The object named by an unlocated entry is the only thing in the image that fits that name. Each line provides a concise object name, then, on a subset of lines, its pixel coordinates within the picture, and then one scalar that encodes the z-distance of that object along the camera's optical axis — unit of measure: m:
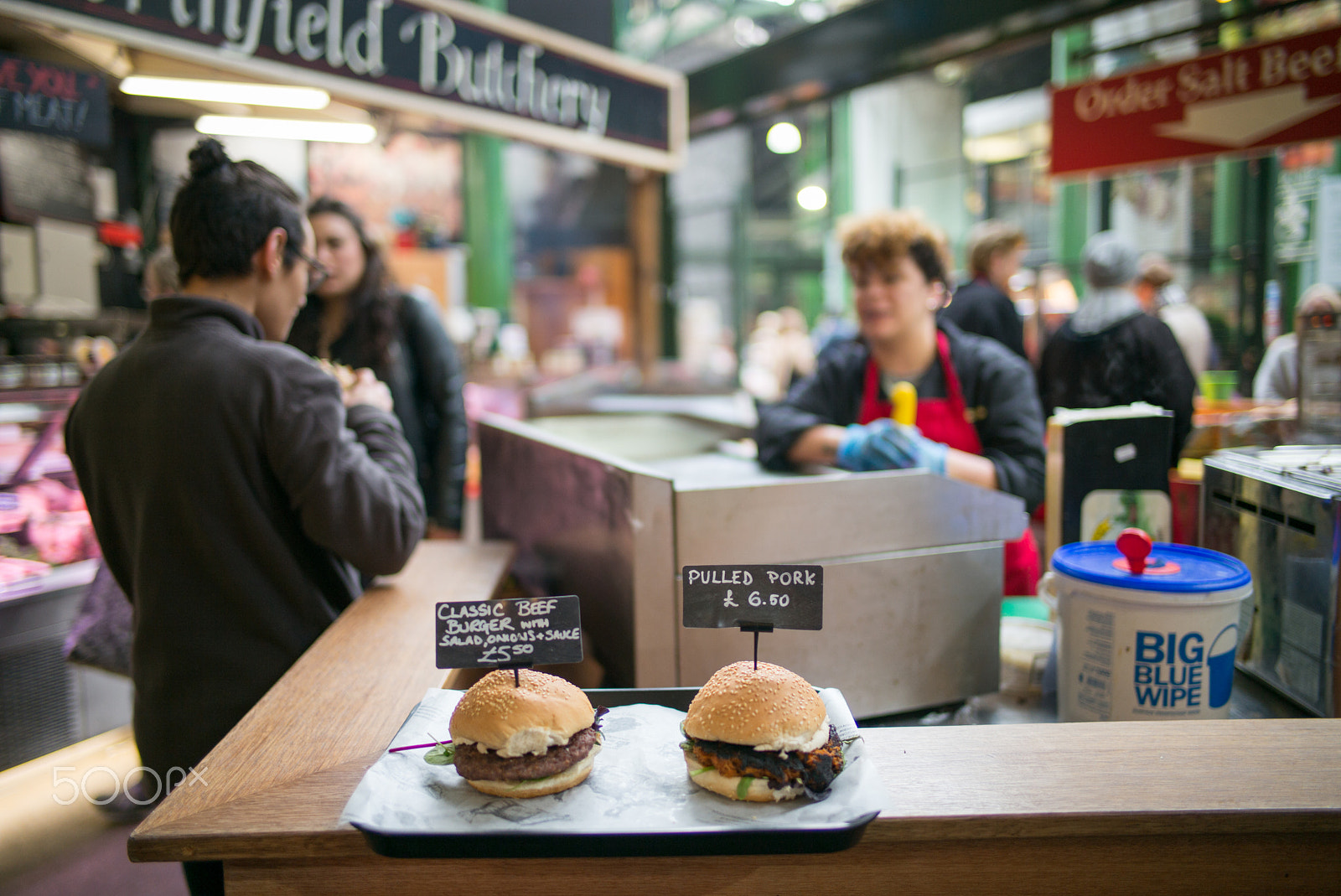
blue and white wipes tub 1.21
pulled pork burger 0.92
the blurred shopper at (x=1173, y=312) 5.45
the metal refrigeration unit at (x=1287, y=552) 1.34
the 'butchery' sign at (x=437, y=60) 2.06
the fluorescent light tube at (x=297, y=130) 4.87
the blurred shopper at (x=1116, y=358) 2.10
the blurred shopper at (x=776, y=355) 7.62
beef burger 0.94
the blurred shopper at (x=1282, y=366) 4.47
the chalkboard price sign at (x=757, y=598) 1.01
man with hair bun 1.48
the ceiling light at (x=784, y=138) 8.13
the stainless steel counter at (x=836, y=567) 1.45
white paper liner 0.87
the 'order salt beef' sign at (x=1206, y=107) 3.84
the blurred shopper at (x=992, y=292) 4.43
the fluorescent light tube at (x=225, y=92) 3.91
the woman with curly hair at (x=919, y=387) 2.12
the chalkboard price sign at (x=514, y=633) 0.99
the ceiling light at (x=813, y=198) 10.87
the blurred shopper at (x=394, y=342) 2.80
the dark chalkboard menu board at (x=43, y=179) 4.64
